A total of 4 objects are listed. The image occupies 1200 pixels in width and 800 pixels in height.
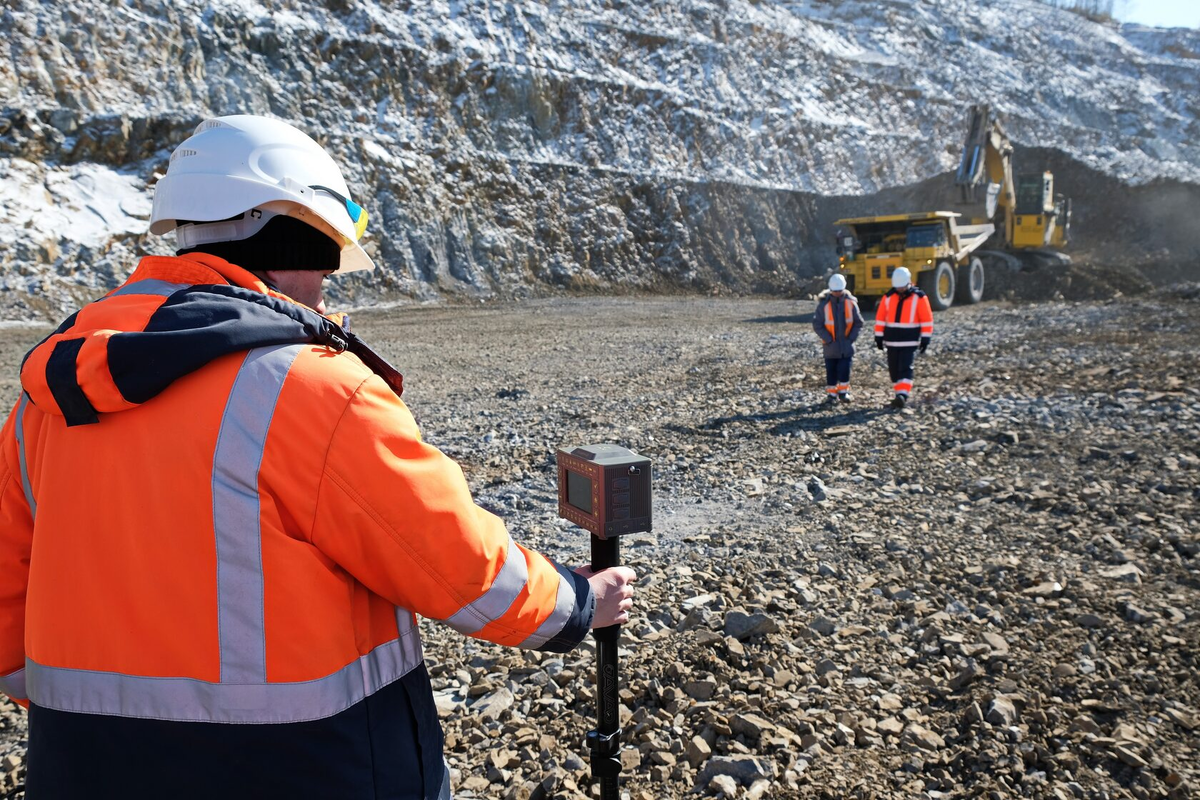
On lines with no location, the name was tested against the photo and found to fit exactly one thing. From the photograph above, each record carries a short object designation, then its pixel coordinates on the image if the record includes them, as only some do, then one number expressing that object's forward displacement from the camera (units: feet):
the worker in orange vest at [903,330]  29.94
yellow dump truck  61.57
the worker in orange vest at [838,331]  30.37
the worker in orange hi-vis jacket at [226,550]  4.32
